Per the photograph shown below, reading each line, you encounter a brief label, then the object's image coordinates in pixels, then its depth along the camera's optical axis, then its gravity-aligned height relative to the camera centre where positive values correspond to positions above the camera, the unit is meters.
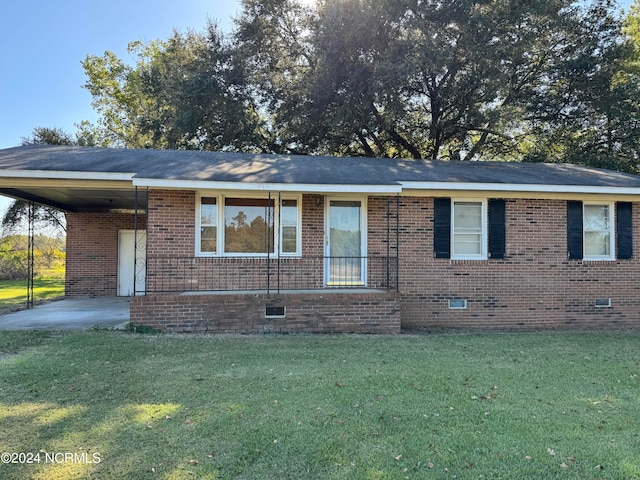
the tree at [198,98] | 16.12 +6.42
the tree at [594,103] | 15.31 +5.96
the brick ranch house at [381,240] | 7.83 +0.30
